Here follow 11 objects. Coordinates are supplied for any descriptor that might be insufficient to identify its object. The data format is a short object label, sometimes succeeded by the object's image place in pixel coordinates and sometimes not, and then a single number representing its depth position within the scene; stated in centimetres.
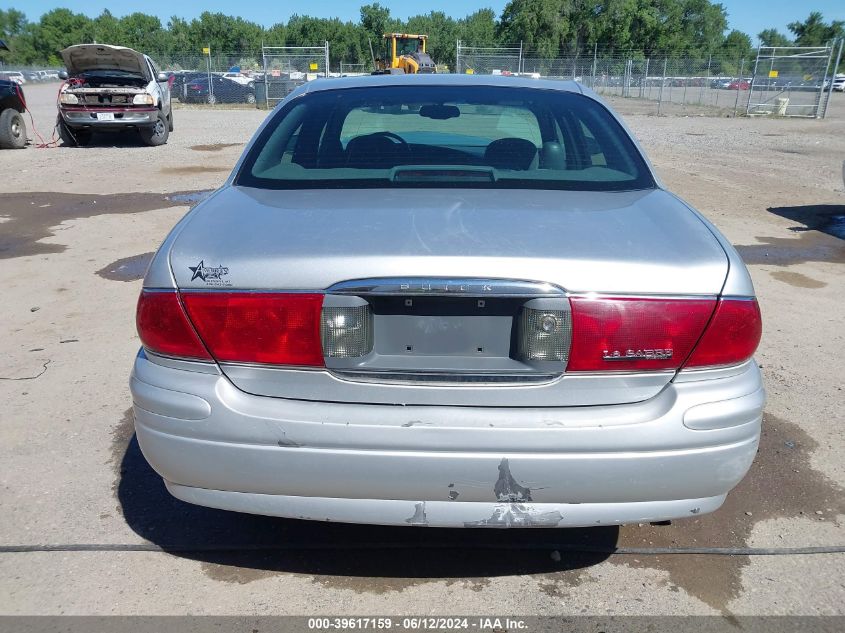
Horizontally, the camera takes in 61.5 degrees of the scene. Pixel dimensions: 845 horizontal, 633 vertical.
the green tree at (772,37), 11208
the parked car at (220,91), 3394
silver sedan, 201
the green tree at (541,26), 7175
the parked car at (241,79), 3493
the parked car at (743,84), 3294
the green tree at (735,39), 8616
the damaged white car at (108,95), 1448
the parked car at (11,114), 1368
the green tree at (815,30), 8847
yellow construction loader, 3164
